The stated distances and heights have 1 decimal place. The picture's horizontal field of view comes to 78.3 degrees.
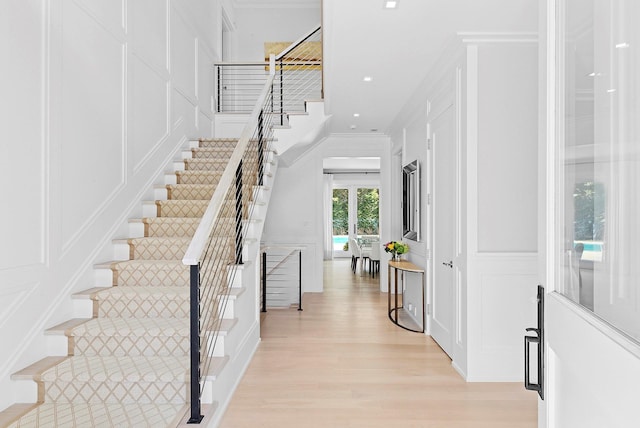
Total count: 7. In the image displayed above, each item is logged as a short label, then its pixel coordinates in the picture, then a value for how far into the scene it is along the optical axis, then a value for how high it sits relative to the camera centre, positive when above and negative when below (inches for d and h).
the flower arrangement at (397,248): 199.3 -17.6
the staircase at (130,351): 85.1 -34.9
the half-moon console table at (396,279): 174.1 -31.0
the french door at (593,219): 28.0 -0.5
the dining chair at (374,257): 347.6 -39.1
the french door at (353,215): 492.1 -1.6
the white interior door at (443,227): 139.9 -5.2
